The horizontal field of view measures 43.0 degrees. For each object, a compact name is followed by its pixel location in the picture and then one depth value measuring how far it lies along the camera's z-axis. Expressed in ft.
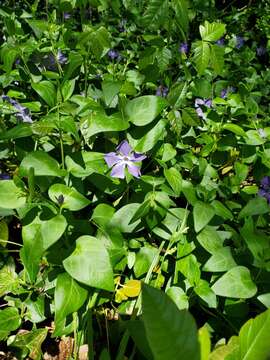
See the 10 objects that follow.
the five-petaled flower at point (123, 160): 1.19
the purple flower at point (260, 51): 2.87
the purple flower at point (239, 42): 2.62
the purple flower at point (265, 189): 1.42
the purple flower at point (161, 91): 1.47
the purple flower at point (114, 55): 2.08
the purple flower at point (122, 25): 2.49
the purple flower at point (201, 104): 1.61
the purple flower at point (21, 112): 1.41
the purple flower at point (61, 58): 1.63
